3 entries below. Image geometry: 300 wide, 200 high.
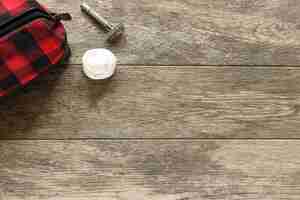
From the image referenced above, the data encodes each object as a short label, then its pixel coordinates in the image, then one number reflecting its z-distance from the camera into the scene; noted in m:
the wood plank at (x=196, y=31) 1.27
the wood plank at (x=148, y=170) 1.22
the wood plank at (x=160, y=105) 1.23
